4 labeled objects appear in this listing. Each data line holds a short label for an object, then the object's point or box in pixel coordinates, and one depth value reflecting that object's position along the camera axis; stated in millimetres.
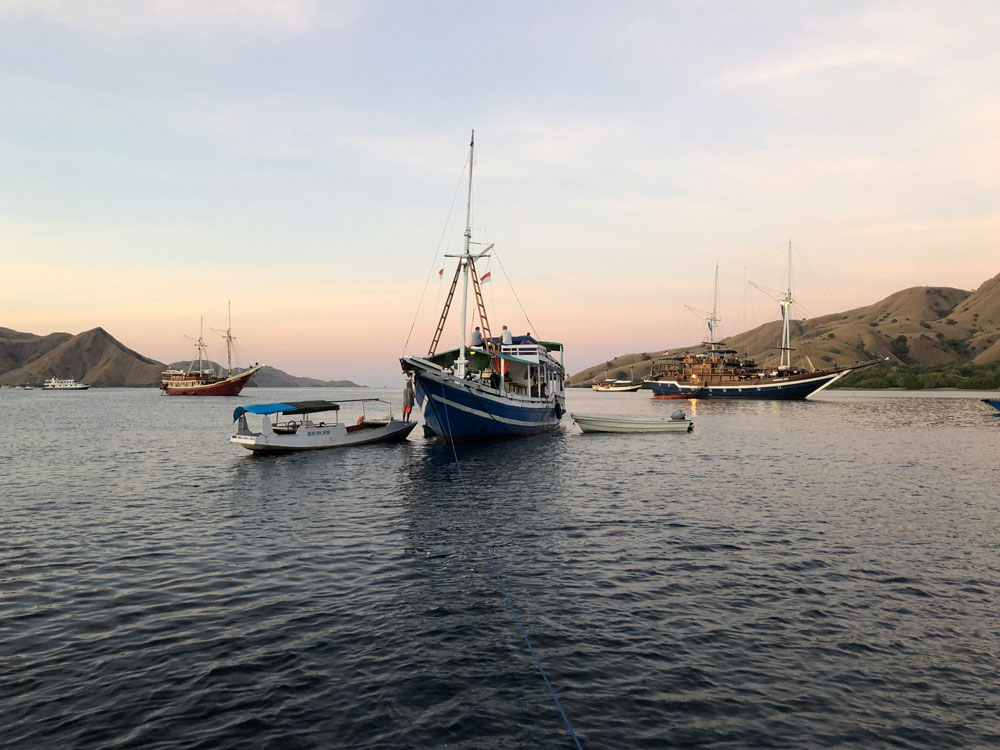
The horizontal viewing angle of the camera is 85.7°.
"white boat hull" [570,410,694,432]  56906
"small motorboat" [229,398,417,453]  37947
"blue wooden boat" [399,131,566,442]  40719
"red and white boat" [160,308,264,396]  163875
